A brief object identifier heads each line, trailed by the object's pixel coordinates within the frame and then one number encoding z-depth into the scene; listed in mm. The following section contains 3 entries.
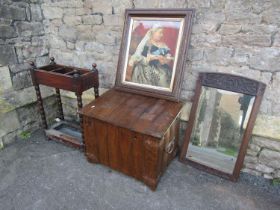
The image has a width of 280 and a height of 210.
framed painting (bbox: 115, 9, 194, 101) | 2150
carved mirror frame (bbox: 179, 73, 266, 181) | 1970
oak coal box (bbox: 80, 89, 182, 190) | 1887
